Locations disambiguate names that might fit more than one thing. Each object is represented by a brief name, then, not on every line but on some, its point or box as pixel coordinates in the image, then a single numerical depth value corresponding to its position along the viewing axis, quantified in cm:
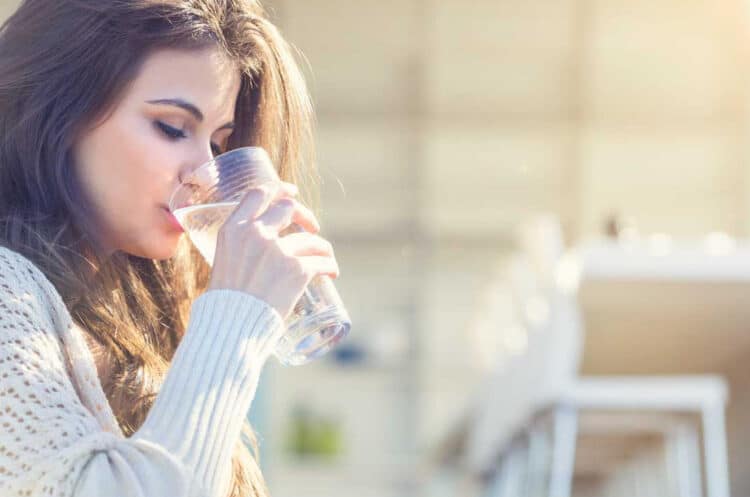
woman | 130
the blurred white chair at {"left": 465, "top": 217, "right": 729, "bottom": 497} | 401
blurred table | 366
